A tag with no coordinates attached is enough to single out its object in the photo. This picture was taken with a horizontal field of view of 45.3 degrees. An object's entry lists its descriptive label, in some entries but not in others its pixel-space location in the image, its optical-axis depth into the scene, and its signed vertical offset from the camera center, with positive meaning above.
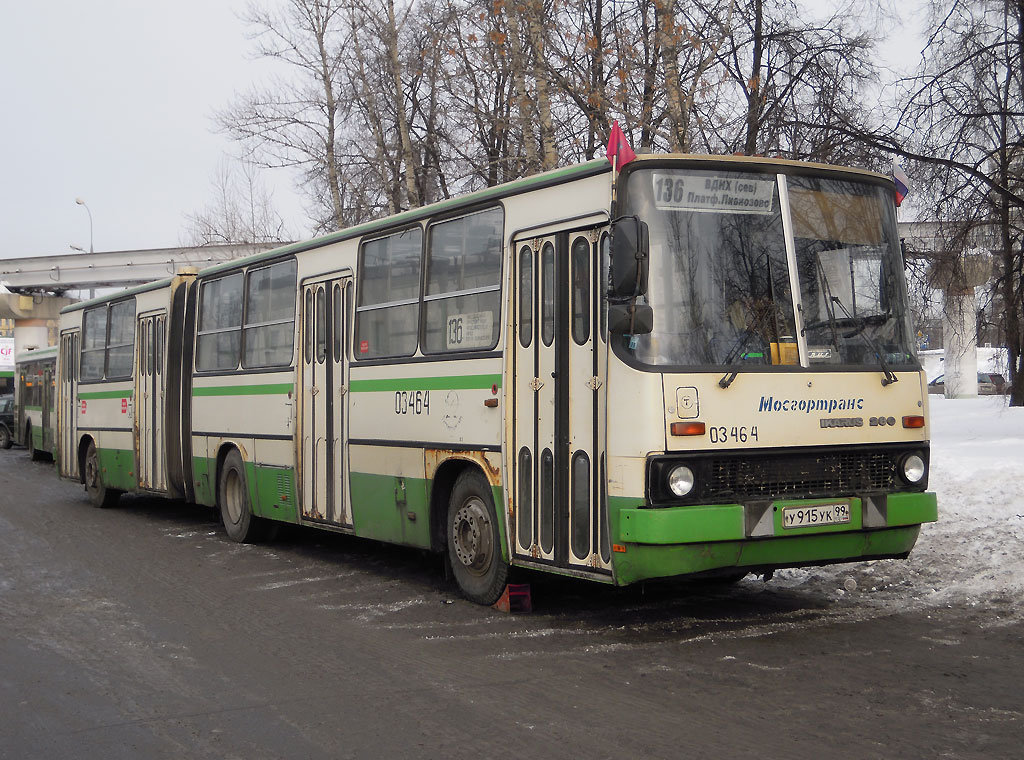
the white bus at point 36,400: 31.28 +0.10
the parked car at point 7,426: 39.50 -0.69
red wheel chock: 8.78 -1.45
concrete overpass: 52.88 +5.67
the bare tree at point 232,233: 41.62 +6.02
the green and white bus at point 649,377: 7.39 +0.12
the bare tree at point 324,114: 29.33 +6.93
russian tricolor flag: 8.55 +1.45
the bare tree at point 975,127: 14.55 +3.19
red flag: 7.60 +1.53
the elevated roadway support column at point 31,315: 56.45 +4.22
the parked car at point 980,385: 57.15 +0.30
